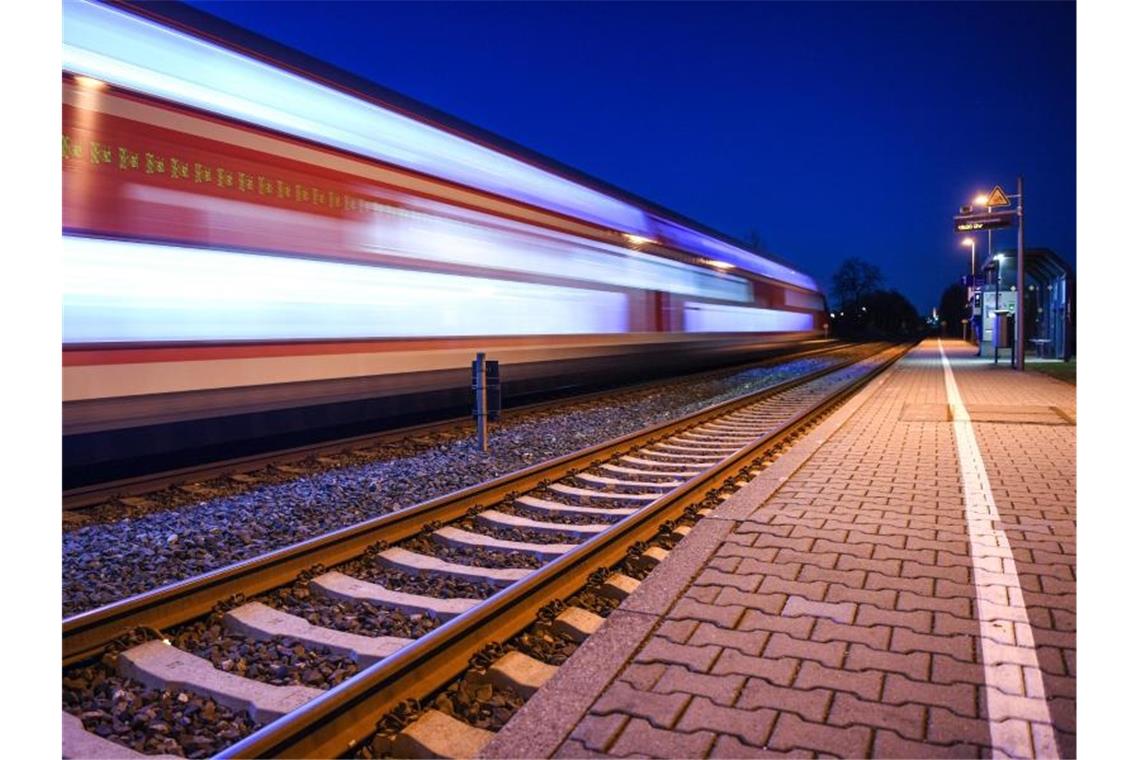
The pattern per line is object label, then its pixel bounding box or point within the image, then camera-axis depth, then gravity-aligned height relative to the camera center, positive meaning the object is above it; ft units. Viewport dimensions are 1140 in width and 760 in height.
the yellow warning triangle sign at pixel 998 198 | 68.23 +13.24
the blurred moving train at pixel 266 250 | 19.45 +3.22
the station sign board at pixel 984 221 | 71.20 +11.84
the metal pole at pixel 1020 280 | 70.64 +6.67
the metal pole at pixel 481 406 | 28.91 -1.73
